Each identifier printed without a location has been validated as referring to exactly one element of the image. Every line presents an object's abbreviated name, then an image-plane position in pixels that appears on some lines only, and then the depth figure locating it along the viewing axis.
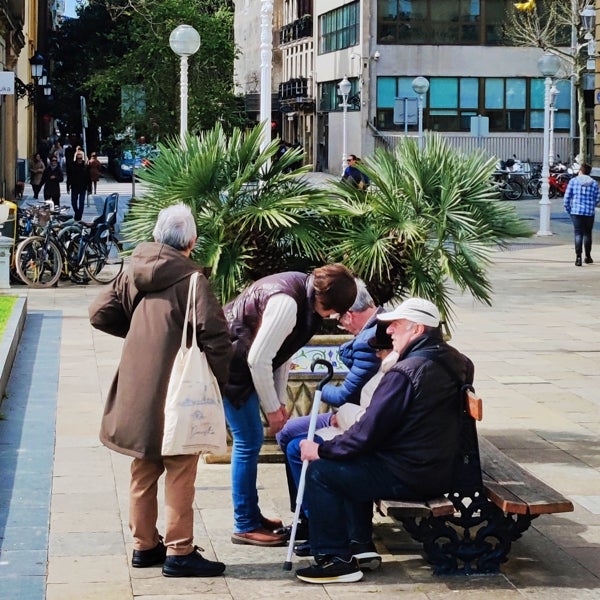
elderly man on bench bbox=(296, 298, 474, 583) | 6.59
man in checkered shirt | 24.16
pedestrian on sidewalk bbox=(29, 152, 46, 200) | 41.91
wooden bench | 6.61
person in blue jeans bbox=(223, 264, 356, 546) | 6.99
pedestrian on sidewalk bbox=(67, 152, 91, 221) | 33.84
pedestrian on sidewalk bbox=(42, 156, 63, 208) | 35.53
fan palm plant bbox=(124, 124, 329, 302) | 9.17
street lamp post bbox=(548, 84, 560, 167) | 54.09
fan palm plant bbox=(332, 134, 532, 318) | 9.24
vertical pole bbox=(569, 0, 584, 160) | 51.50
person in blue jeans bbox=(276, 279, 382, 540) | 7.27
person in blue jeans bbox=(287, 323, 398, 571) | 6.85
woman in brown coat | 6.59
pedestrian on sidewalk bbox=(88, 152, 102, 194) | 44.34
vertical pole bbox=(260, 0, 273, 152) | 18.02
